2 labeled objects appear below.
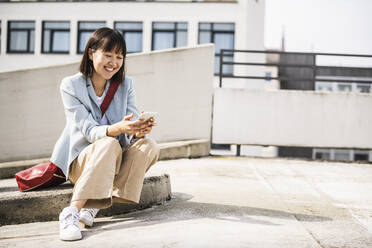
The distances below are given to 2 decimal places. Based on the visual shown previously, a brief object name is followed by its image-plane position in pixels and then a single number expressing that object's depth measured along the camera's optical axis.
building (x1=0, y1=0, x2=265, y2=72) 18.88
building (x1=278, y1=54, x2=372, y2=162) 23.47
